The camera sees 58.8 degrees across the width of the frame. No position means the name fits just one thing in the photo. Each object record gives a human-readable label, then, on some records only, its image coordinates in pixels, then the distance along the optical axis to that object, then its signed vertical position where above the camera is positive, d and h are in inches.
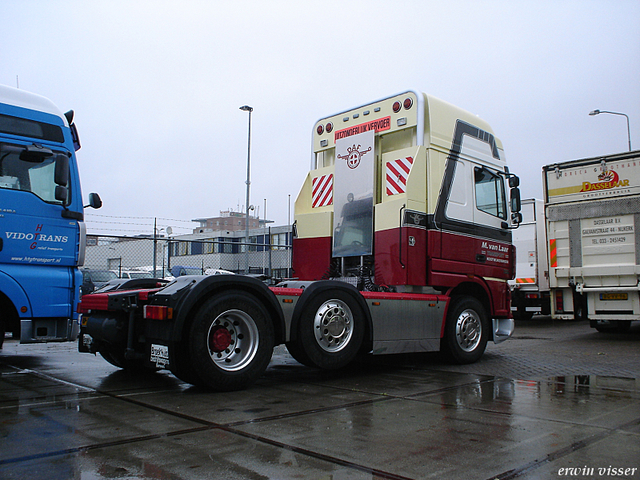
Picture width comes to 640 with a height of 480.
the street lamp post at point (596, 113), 831.7 +253.2
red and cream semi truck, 216.2 +4.3
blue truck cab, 258.8 +28.2
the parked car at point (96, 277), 539.0 +6.7
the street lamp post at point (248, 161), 981.8 +231.8
